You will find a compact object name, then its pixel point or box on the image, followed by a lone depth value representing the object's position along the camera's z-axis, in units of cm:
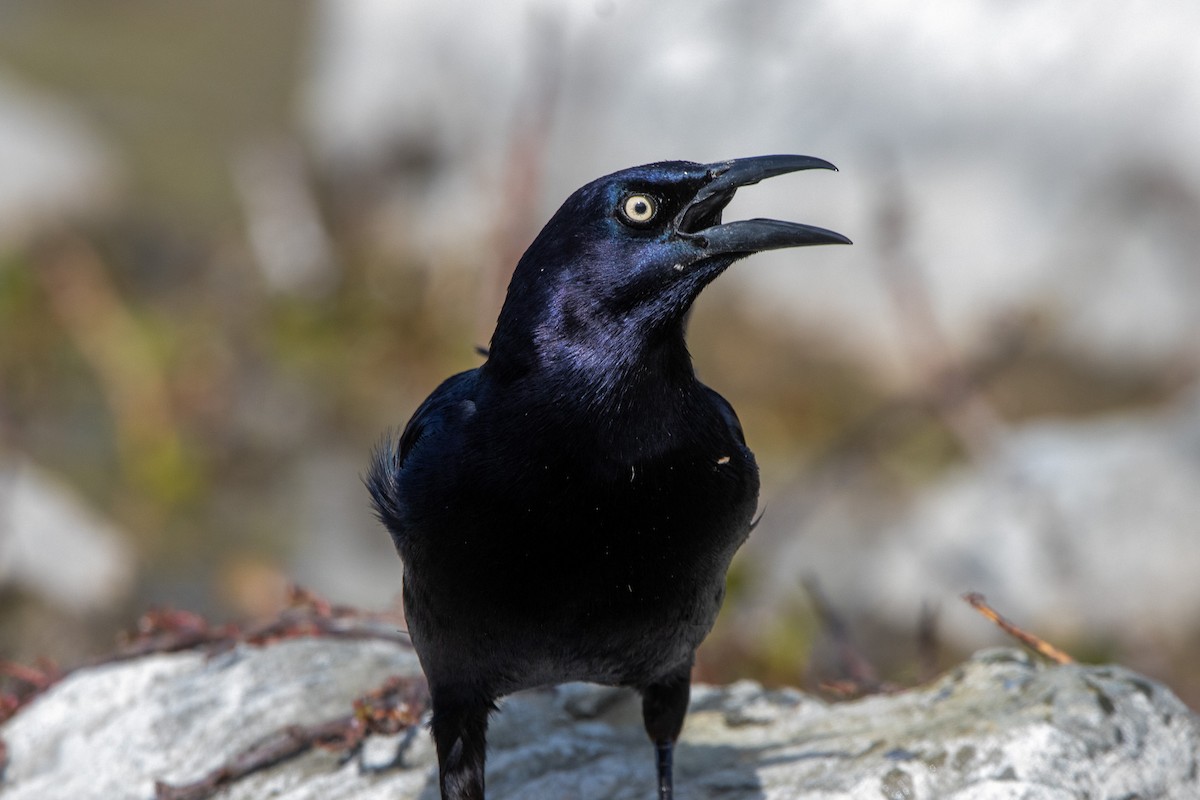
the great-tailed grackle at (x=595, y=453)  584
